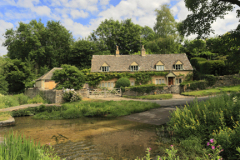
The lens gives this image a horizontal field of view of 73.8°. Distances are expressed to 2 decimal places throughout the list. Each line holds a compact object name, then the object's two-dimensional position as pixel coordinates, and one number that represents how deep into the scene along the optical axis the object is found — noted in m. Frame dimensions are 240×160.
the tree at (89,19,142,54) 53.78
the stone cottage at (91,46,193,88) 36.38
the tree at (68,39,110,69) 47.41
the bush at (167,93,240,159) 5.19
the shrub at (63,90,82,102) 19.20
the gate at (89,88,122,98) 26.62
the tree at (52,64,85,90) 21.66
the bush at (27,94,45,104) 21.34
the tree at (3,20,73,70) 51.00
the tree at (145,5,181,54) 42.50
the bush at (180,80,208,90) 26.64
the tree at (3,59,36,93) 36.31
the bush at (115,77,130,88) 30.61
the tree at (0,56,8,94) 30.24
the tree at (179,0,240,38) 14.72
